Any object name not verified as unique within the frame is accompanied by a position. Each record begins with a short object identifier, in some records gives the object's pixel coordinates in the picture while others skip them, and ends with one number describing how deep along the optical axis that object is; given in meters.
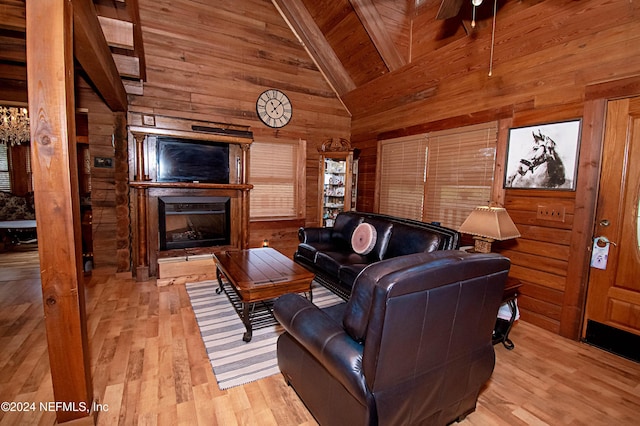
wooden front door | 2.37
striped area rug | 2.10
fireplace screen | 4.14
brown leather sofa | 2.91
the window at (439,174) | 3.46
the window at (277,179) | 4.91
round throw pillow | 3.44
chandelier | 5.31
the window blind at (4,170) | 6.46
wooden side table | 2.40
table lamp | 2.43
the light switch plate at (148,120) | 4.03
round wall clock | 4.83
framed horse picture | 2.66
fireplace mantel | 3.92
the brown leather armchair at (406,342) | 1.19
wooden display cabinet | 5.06
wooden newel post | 1.36
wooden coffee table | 2.49
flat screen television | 4.12
